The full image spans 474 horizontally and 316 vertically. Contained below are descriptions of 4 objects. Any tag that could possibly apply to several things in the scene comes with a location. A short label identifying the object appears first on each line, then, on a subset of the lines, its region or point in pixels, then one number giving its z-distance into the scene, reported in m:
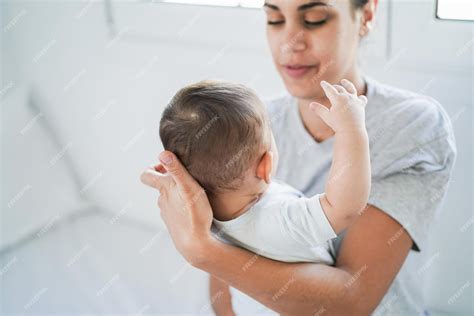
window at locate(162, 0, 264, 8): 1.87
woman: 1.07
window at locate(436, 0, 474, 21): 1.53
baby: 0.91
